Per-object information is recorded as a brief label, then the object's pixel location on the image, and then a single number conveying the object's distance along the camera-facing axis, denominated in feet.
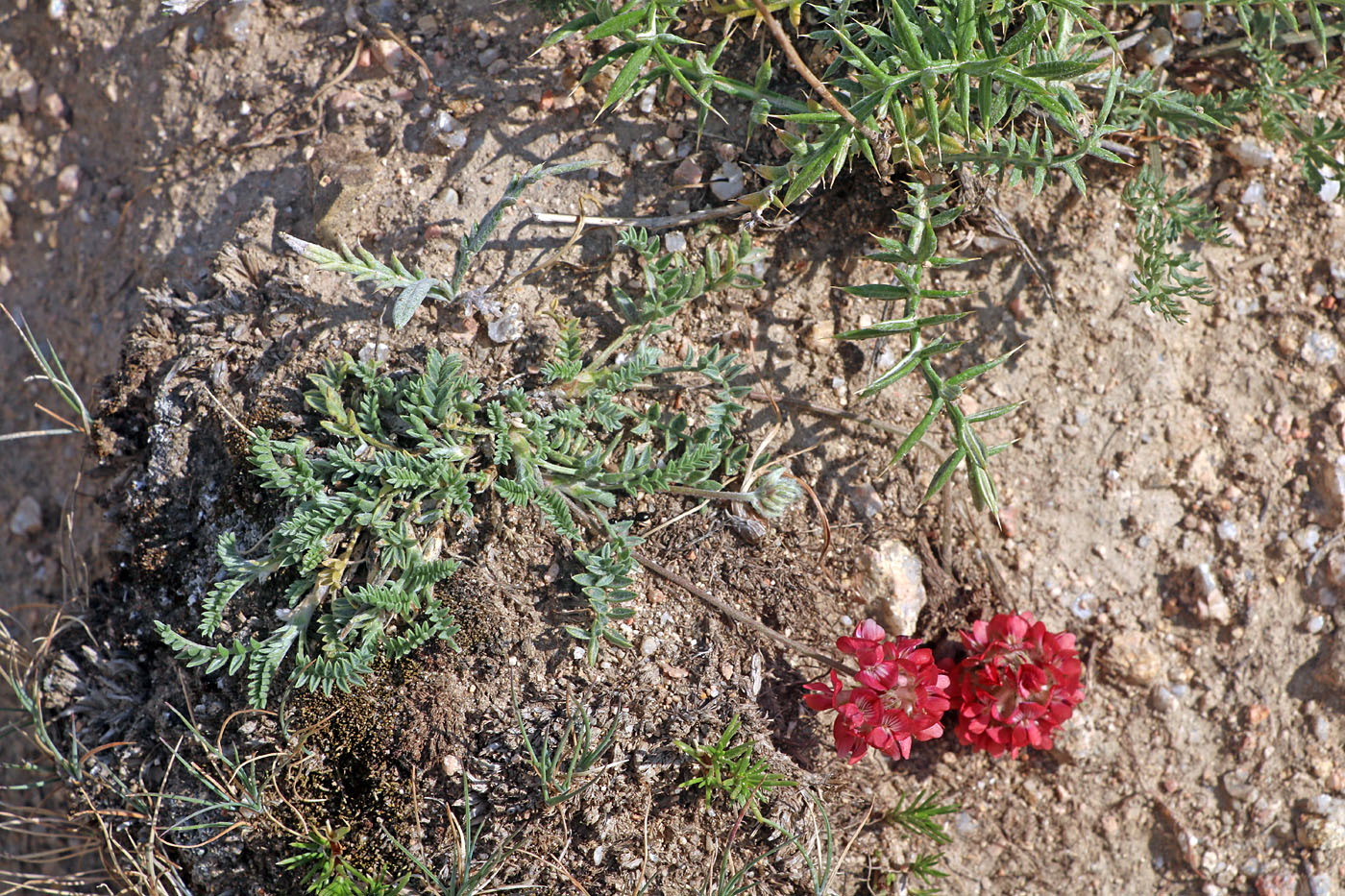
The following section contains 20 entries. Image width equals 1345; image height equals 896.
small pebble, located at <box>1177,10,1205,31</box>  10.05
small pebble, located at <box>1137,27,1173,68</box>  9.84
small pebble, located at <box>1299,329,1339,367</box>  9.96
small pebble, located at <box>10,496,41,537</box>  11.47
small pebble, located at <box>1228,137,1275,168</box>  9.97
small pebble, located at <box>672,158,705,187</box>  9.43
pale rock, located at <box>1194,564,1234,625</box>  9.77
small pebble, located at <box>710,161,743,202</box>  9.39
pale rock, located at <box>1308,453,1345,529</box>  9.78
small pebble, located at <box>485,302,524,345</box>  9.07
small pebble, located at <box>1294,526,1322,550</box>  9.82
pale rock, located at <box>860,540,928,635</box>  9.35
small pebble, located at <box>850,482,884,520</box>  9.53
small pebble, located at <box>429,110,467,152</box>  9.60
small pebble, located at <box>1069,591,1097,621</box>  9.81
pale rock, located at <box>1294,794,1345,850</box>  9.46
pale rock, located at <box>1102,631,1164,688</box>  9.67
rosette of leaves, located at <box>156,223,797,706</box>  8.28
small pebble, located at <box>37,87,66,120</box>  11.14
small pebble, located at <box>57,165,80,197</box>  11.10
